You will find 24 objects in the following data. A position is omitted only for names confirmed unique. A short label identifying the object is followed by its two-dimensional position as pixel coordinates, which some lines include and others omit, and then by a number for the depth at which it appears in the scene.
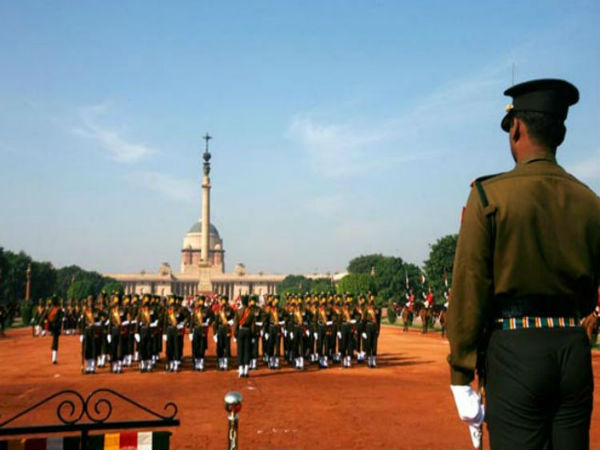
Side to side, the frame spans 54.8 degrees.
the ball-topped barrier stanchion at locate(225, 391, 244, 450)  4.63
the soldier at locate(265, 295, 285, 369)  18.95
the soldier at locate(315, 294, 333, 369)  19.30
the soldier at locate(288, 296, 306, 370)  18.96
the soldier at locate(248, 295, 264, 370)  17.38
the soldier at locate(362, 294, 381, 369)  18.98
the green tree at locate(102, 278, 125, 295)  94.00
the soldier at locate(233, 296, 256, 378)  16.56
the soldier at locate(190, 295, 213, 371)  18.59
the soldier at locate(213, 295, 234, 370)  18.50
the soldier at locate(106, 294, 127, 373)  18.06
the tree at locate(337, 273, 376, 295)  74.32
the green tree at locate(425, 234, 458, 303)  55.79
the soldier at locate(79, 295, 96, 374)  17.89
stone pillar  89.00
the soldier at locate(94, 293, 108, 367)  18.33
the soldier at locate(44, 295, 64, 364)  20.19
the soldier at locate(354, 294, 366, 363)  19.73
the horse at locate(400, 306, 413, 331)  39.57
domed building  165.25
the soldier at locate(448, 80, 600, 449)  2.65
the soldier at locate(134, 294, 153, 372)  18.20
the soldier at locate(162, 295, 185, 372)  18.19
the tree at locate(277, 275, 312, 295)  144.95
